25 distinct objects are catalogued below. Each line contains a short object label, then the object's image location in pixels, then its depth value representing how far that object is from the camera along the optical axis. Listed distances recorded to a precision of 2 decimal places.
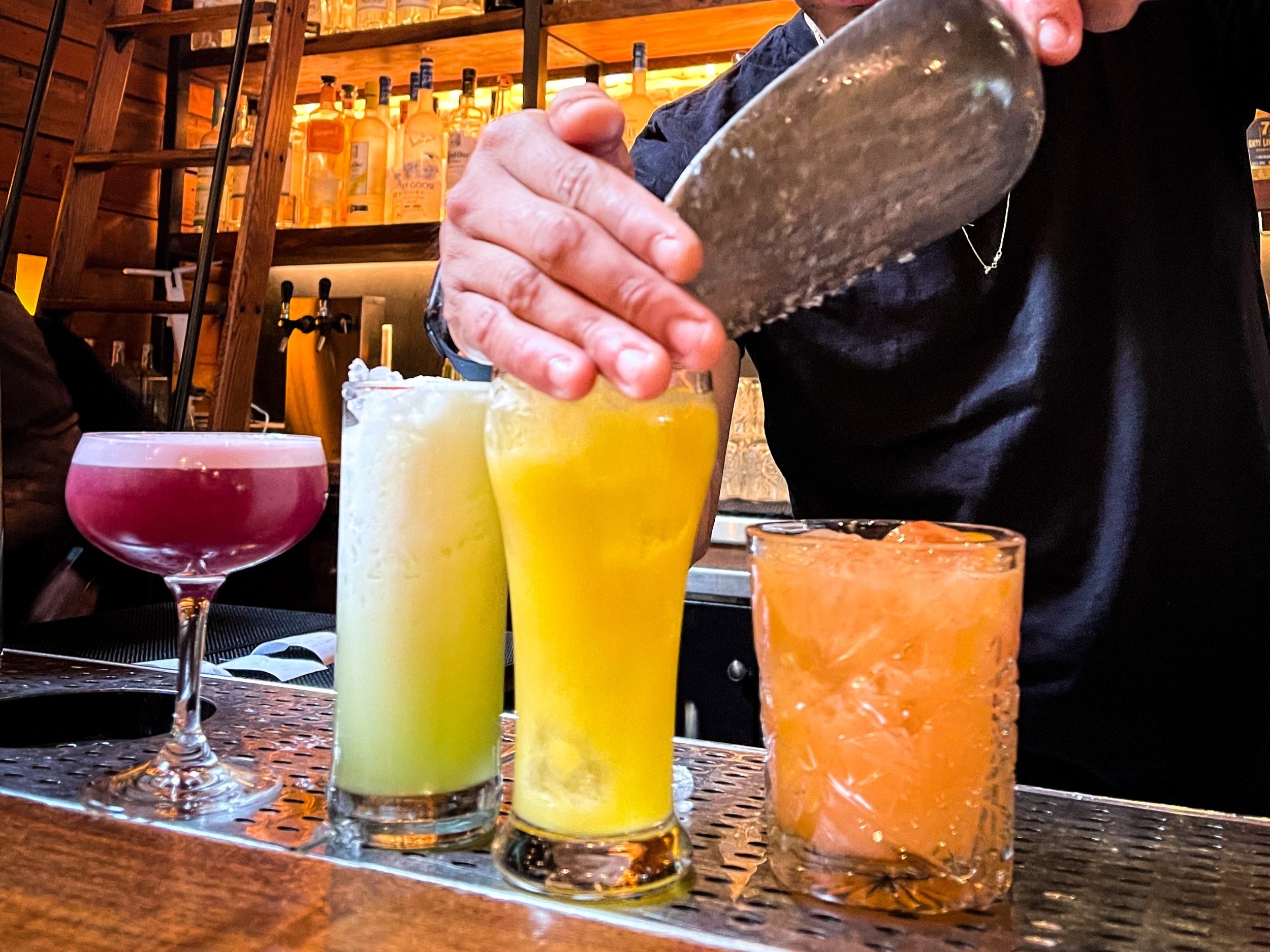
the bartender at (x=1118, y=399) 1.13
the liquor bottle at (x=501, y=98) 2.88
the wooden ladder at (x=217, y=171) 2.40
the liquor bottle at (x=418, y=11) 2.90
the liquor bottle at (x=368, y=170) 2.95
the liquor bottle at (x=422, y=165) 2.85
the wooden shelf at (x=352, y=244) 2.81
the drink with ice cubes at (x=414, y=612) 0.61
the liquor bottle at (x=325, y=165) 3.00
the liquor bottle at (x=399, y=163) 2.89
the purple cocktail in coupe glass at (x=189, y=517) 0.71
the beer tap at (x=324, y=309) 3.18
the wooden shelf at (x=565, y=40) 2.60
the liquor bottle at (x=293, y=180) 3.09
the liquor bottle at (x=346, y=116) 3.02
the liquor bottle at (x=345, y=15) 3.03
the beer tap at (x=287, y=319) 3.25
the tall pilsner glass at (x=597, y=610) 0.54
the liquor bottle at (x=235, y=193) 3.18
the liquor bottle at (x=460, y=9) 2.86
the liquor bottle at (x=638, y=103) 2.57
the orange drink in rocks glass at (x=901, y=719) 0.54
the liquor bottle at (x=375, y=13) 2.95
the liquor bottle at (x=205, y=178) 3.21
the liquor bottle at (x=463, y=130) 2.78
